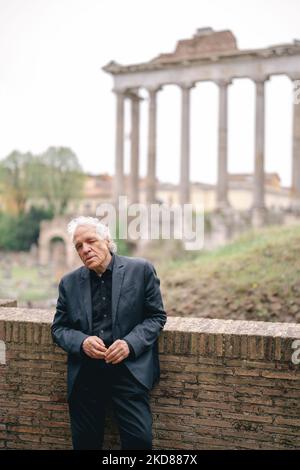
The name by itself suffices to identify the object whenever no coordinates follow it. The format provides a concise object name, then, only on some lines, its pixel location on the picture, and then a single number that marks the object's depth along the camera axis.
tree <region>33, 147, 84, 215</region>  52.91
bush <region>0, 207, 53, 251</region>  49.12
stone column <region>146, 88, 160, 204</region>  38.22
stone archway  43.03
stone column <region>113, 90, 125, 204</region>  39.72
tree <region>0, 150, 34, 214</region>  53.62
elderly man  4.25
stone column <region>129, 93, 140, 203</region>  40.41
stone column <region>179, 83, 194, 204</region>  37.56
